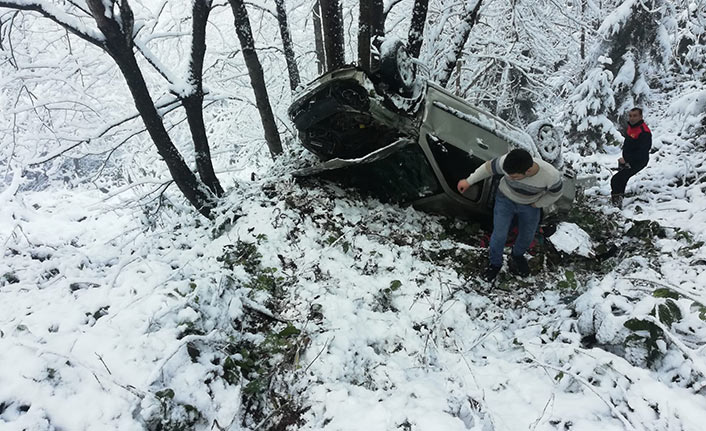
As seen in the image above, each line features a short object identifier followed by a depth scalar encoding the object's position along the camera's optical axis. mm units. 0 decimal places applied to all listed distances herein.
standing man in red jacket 5574
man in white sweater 3324
